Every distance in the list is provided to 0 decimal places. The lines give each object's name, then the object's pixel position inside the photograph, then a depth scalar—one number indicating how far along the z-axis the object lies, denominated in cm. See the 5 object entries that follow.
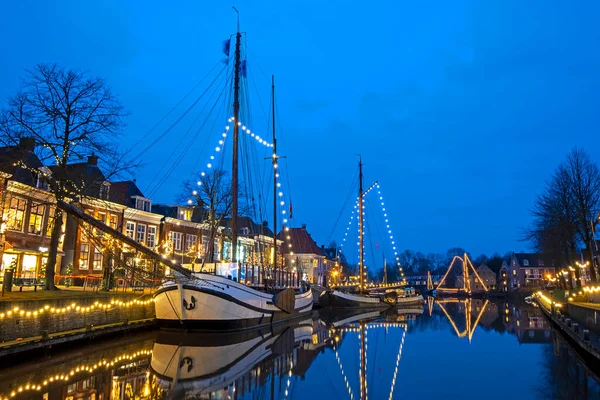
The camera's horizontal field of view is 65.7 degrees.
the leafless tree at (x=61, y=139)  2323
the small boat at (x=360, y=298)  4869
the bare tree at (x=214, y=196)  4103
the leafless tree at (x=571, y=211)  3722
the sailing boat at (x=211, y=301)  2373
